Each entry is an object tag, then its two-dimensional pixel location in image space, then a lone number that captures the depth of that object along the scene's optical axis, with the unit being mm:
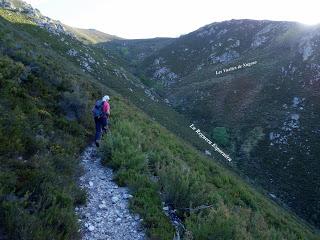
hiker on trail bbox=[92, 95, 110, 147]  8851
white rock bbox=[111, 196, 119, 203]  6364
